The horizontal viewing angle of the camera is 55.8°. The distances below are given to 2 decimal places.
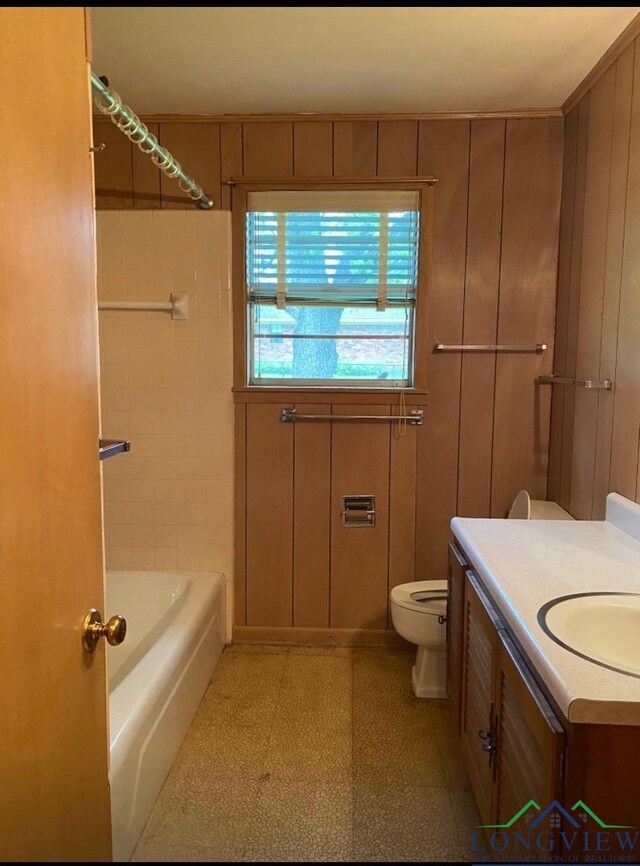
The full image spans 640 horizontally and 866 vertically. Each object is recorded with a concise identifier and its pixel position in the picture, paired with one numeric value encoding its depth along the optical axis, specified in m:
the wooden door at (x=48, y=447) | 0.78
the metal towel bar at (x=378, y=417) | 2.80
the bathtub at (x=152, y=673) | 1.67
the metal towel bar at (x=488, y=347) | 2.74
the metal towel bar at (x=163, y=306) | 2.78
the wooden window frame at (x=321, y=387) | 2.71
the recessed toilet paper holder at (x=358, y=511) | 2.87
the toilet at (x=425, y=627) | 2.40
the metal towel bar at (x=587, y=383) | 2.10
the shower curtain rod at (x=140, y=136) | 1.66
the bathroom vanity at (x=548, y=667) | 0.99
